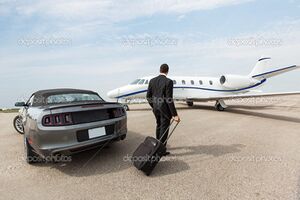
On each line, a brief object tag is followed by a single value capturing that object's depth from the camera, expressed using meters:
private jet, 12.05
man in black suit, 3.66
